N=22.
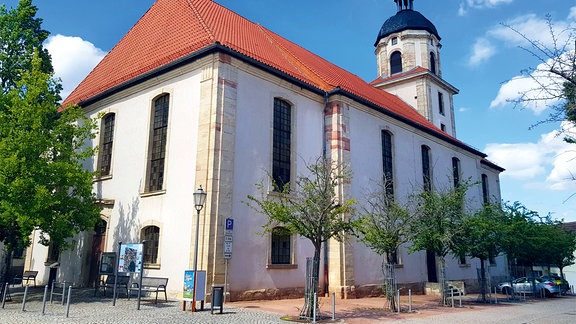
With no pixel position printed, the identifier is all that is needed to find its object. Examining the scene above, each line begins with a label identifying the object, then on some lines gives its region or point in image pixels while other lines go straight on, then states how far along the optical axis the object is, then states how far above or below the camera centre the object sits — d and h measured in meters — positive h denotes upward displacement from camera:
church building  14.77 +4.75
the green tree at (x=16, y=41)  18.45 +9.28
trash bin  11.35 -0.93
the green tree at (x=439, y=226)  16.56 +1.43
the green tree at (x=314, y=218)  11.39 +1.16
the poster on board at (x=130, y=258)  12.77 +0.06
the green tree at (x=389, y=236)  13.95 +0.84
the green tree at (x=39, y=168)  13.18 +2.81
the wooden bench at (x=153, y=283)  13.66 -0.72
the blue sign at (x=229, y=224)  14.14 +1.19
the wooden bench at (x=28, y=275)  17.24 -0.67
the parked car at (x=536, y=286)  24.64 -1.22
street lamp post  12.20 +1.71
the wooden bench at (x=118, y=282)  14.37 -0.74
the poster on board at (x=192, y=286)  11.55 -0.66
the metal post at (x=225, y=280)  13.67 -0.59
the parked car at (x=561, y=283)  26.50 -1.14
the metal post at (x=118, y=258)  13.13 +0.06
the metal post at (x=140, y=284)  11.74 -0.64
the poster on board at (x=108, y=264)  14.29 -0.14
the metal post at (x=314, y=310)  10.72 -1.18
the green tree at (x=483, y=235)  17.27 +1.18
